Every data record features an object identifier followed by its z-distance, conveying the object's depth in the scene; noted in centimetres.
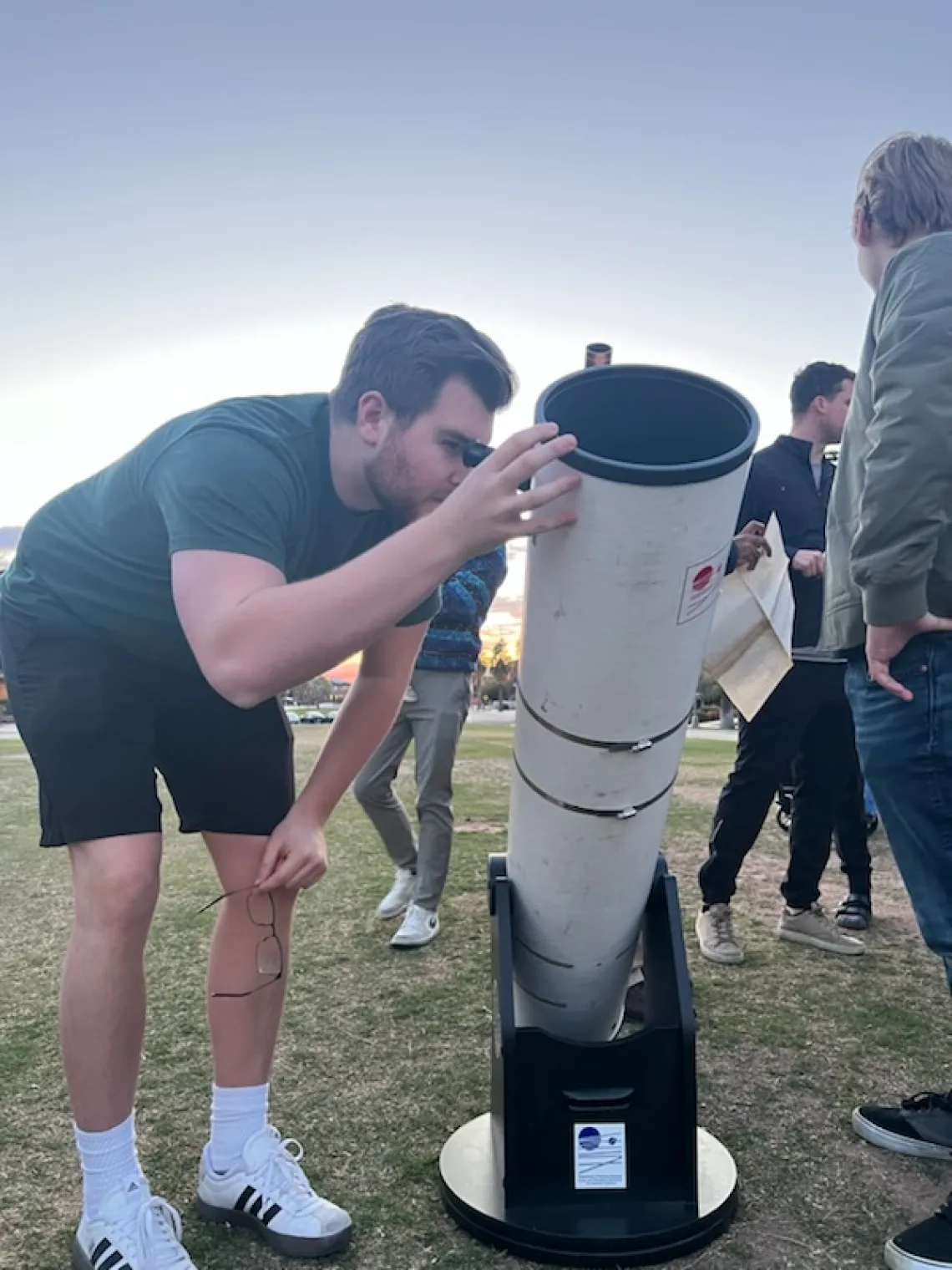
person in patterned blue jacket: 383
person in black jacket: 355
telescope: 154
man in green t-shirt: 141
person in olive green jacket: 173
